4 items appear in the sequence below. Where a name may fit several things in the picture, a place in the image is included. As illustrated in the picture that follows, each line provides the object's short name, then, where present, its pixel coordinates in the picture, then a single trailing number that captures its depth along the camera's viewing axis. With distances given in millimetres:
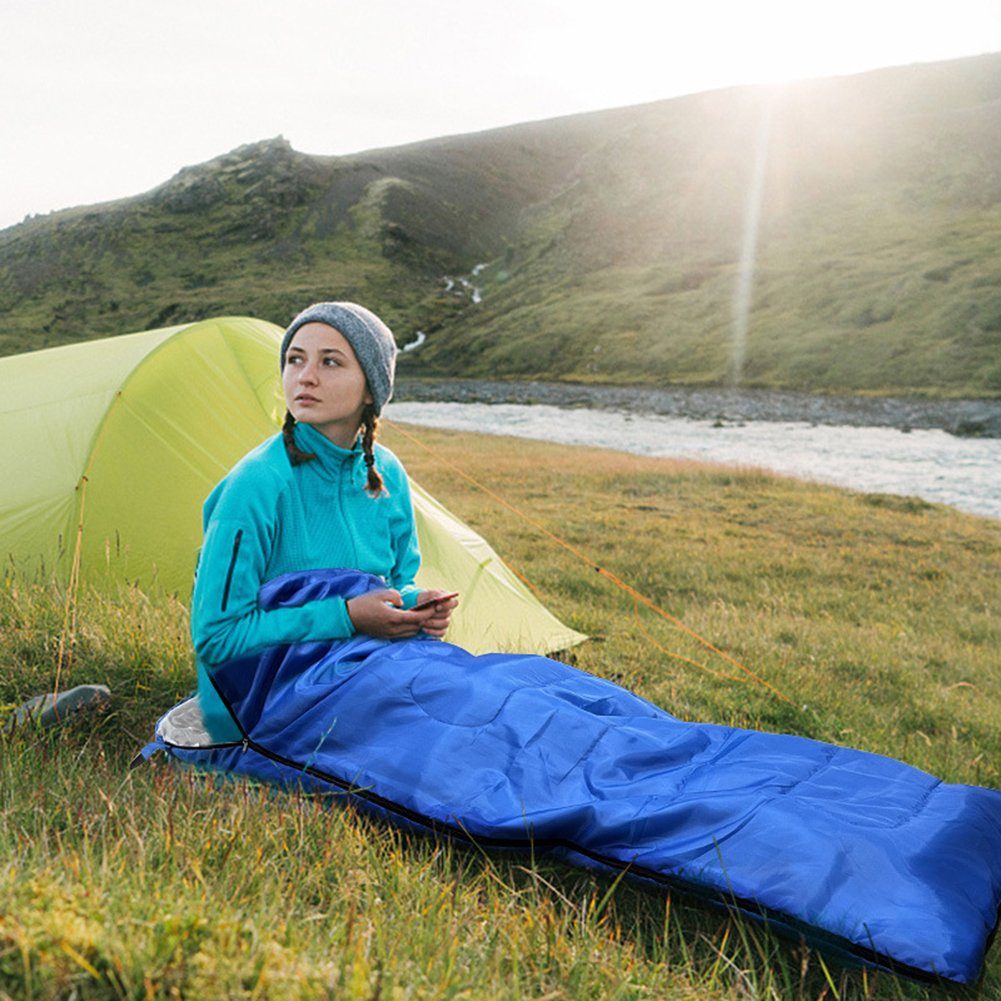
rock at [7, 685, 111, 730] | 3504
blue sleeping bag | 2424
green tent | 5414
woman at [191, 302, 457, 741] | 3314
